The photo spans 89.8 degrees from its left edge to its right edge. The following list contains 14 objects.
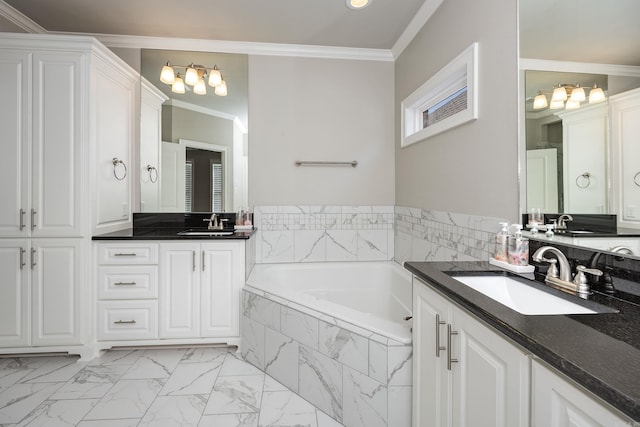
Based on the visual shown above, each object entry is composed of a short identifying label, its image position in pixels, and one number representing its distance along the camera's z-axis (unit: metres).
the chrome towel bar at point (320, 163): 3.05
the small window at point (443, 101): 1.84
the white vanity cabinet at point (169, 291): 2.36
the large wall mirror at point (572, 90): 1.08
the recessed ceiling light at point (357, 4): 2.30
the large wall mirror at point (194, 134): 2.92
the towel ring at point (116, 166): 2.59
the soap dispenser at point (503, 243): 1.49
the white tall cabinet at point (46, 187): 2.20
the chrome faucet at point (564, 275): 1.09
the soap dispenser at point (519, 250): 1.41
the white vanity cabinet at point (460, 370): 0.82
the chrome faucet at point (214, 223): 2.84
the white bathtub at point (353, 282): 2.67
